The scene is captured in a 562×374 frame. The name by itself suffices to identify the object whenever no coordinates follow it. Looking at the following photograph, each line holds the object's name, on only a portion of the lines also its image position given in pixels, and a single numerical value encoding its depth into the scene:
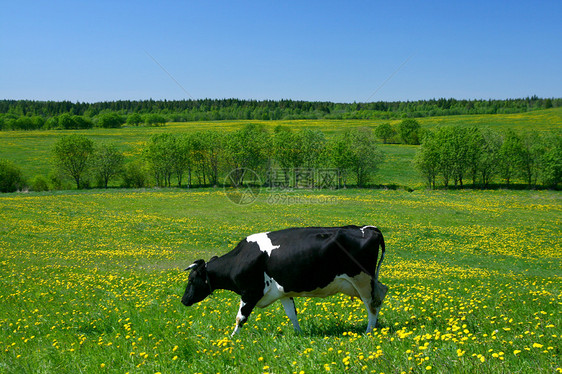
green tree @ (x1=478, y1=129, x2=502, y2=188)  71.07
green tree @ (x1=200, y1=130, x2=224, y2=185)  78.06
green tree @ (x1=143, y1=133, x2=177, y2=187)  75.88
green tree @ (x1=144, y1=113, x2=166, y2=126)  184.88
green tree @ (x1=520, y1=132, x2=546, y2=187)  70.12
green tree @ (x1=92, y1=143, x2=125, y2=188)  75.81
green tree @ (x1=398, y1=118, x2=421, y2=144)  134.62
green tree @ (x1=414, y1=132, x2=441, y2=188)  73.12
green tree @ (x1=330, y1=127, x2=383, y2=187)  73.69
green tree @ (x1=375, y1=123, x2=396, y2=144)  135.62
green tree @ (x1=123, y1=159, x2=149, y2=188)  77.38
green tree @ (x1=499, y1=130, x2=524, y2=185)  70.81
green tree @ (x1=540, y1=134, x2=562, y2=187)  67.44
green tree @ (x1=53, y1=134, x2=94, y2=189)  76.12
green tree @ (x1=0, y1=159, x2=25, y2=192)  69.38
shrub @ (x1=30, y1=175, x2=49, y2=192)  70.00
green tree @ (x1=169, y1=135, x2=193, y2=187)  76.41
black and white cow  7.13
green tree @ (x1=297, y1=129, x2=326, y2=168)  77.56
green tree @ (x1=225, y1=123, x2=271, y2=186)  76.75
